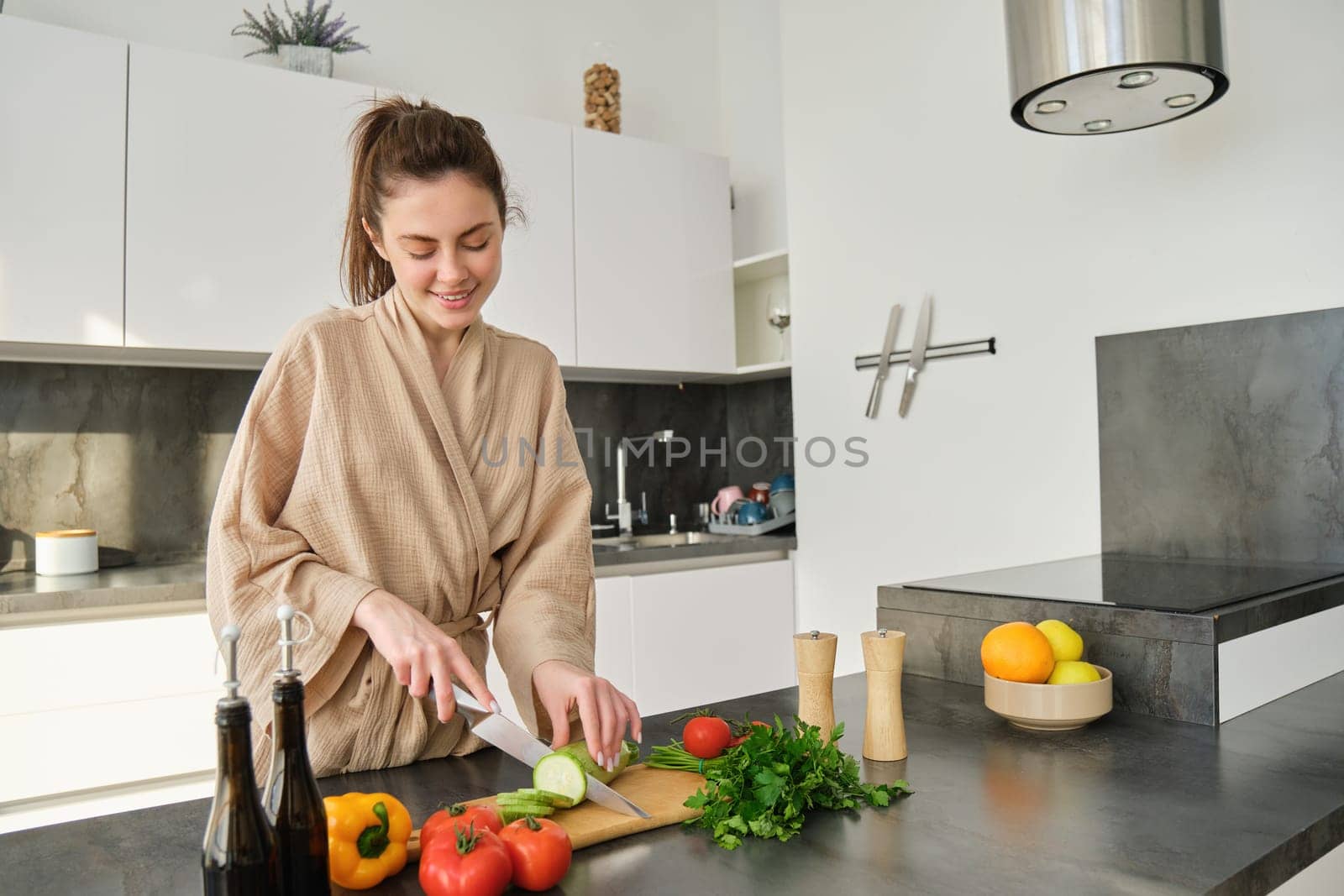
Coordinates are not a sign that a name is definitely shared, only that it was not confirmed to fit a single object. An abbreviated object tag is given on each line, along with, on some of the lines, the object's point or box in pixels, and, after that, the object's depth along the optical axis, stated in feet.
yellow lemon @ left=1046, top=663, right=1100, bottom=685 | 4.36
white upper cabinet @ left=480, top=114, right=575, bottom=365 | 10.03
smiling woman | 3.67
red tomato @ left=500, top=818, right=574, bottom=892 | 2.67
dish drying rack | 11.23
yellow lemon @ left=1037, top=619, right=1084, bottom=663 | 4.54
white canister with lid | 8.24
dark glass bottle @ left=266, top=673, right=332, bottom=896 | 2.27
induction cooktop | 5.03
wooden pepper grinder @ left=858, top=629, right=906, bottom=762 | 3.81
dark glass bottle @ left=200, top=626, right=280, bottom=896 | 2.13
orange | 4.34
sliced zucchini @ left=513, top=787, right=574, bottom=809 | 3.12
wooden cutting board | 3.09
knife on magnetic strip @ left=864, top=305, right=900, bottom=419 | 9.66
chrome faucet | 11.62
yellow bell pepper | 2.73
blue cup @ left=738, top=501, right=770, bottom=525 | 11.44
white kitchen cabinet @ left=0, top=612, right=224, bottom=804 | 7.06
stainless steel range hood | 4.91
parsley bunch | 3.09
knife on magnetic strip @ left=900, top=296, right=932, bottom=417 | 9.39
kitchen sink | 11.44
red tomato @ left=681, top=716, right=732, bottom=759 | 3.64
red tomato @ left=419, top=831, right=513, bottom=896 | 2.57
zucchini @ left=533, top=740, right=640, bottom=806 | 3.20
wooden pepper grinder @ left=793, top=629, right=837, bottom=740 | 3.77
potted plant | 9.32
